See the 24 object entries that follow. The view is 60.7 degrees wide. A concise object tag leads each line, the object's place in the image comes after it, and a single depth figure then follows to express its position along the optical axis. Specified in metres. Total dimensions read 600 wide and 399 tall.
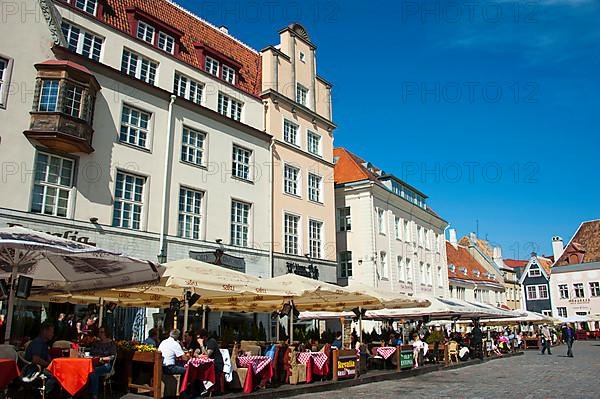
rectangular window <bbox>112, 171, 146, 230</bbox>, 19.41
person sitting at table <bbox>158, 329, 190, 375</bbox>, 10.31
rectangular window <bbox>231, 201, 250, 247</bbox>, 24.14
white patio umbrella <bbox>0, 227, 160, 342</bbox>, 7.83
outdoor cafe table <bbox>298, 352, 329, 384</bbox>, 14.22
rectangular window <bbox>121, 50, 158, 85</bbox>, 21.44
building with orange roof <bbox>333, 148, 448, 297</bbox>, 34.44
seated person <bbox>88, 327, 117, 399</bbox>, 9.07
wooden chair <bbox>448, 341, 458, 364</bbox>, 23.12
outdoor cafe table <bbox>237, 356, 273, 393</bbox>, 12.03
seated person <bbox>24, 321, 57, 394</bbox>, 8.45
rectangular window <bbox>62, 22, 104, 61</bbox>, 19.56
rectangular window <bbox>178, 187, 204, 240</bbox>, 21.72
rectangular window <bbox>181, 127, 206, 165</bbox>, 22.47
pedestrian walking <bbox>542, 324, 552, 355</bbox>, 31.49
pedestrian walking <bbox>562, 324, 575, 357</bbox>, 28.25
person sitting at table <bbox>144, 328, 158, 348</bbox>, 12.05
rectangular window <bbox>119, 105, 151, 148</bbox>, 20.25
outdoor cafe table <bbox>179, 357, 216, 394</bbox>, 10.66
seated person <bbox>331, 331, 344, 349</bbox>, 17.39
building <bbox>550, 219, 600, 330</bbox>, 59.72
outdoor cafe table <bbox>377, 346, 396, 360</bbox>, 18.94
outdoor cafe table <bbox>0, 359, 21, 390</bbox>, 7.77
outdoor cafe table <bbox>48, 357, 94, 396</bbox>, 8.71
